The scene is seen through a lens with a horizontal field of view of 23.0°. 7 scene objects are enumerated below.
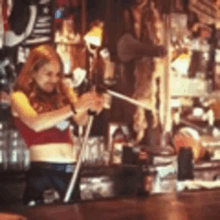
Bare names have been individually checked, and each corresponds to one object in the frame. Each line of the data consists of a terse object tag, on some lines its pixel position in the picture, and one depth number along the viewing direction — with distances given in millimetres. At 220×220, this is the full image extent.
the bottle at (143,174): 4559
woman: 4000
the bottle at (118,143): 4412
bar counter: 3654
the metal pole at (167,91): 4691
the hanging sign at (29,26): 3986
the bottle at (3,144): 3963
